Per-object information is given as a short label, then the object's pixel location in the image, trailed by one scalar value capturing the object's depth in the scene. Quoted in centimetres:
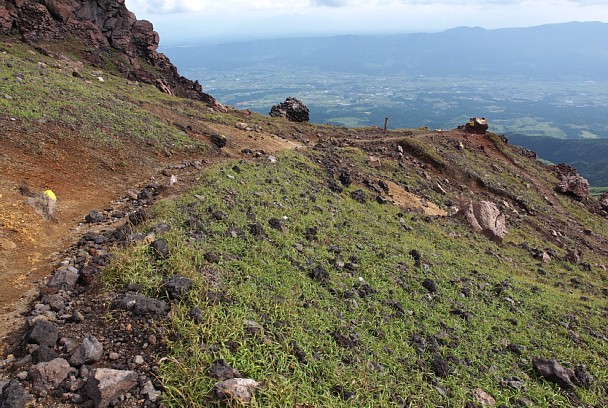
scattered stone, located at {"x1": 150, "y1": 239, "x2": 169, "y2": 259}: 937
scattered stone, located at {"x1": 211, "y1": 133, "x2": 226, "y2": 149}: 2315
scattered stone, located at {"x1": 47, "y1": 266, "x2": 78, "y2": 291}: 839
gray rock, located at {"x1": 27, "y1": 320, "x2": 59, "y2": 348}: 660
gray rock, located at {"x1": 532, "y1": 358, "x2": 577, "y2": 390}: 991
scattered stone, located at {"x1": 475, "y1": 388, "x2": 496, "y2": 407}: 847
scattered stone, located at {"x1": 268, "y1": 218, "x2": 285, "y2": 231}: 1322
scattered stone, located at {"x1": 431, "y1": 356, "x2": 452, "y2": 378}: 895
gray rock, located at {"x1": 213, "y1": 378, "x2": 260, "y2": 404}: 603
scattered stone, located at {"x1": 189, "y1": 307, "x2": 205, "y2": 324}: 751
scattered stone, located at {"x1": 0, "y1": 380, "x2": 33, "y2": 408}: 541
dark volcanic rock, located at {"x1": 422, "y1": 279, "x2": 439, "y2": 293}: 1280
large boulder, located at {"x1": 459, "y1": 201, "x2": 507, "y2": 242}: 2377
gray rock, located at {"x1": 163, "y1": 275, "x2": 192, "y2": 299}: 808
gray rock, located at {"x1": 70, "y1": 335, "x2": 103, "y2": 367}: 632
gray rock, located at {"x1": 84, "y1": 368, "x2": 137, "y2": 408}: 575
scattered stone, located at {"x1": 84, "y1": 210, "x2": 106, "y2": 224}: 1213
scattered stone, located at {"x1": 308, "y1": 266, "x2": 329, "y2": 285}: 1103
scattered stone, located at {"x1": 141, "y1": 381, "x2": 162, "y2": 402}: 599
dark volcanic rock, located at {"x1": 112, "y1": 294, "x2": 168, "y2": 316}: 750
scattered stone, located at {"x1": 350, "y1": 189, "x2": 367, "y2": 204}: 2109
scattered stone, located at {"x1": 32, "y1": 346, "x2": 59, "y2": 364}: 624
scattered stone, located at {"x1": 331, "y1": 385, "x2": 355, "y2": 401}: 717
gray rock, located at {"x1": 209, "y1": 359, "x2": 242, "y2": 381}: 639
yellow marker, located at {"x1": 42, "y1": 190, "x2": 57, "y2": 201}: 1192
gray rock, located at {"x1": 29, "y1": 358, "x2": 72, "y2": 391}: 586
